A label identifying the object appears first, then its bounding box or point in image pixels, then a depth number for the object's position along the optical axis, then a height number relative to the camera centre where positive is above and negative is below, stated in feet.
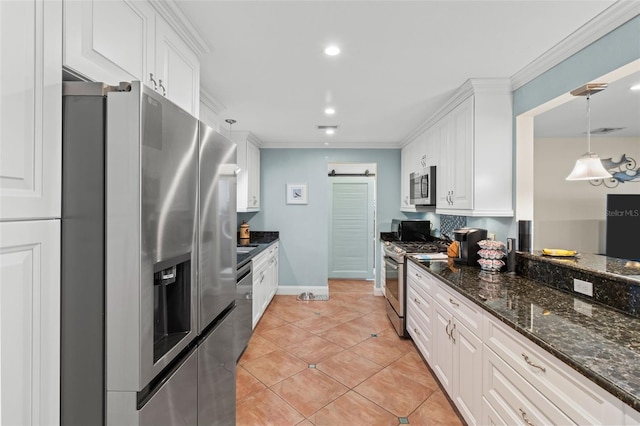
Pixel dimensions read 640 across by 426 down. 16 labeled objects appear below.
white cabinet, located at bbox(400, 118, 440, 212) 11.00 +2.45
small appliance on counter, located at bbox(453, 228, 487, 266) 8.24 -0.82
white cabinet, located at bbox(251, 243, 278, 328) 10.88 -2.93
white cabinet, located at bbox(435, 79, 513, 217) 7.84 +1.87
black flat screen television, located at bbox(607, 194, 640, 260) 11.30 -0.44
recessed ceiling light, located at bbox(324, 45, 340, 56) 6.14 +3.52
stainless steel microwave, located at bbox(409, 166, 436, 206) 10.80 +1.06
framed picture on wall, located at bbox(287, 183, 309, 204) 15.90 +1.09
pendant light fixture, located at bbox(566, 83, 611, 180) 6.75 +1.09
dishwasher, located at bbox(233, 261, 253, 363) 8.53 -3.02
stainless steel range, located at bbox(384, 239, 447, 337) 10.36 -2.28
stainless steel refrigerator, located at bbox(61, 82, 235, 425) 2.81 -0.40
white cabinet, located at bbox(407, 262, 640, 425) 3.26 -2.42
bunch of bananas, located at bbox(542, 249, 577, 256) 6.83 -0.91
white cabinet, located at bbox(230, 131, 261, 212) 13.12 +1.98
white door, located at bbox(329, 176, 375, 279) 19.56 -0.95
